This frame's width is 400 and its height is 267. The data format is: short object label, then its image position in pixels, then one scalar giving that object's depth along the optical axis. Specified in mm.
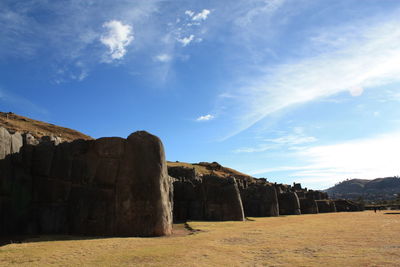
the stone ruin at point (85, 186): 17281
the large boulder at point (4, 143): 16672
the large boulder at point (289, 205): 51125
